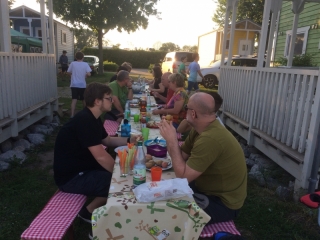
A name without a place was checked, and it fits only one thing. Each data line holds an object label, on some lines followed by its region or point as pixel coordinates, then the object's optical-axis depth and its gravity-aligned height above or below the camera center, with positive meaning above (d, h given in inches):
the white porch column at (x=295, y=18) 332.2 +55.2
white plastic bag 74.0 -33.1
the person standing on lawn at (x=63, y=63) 718.5 -20.1
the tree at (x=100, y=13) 823.7 +120.6
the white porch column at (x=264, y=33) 206.2 +22.0
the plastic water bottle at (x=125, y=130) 143.2 -34.8
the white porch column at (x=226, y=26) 303.4 +39.1
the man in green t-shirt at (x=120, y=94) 222.6 -29.9
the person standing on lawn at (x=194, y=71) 444.2 -14.9
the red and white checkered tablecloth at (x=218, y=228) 90.9 -52.3
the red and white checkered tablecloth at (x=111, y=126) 189.2 -47.8
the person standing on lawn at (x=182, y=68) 452.8 -11.9
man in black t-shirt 106.2 -36.0
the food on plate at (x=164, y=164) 101.0 -35.5
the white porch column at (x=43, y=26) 287.7 +27.2
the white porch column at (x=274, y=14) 323.6 +57.8
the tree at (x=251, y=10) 1033.8 +188.6
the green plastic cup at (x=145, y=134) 134.6 -34.0
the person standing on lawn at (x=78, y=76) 320.5 -22.1
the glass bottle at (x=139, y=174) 85.5 -33.4
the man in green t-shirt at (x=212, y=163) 89.7 -31.2
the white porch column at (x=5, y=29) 201.9 +15.5
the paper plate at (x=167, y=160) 103.2 -36.8
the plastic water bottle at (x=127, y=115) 186.2 -36.0
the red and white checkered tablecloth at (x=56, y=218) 85.4 -52.0
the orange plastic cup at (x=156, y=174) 87.1 -33.5
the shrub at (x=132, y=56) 1253.7 +8.5
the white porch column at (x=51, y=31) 315.6 +24.5
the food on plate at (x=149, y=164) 99.4 -35.4
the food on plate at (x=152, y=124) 160.6 -35.6
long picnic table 72.4 -39.5
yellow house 839.7 +71.1
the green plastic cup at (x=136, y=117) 173.0 -34.5
